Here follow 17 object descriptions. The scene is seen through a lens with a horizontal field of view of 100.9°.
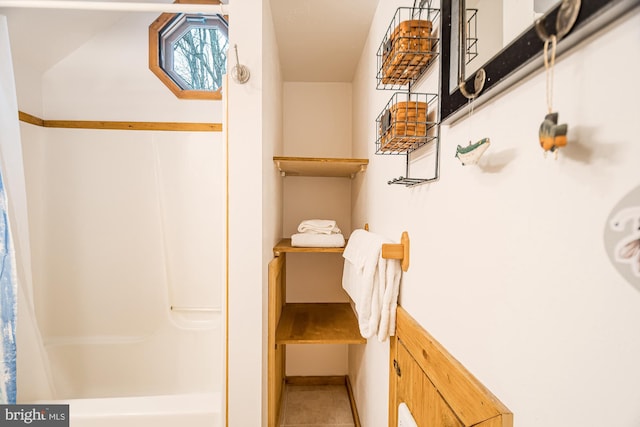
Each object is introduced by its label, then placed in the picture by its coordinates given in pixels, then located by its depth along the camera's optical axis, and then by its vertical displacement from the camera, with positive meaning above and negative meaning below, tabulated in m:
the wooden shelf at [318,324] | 1.36 -0.66
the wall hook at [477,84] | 0.47 +0.24
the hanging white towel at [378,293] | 0.92 -0.29
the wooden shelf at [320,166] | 1.42 +0.26
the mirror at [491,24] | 0.38 +0.31
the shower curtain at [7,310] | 1.11 -0.43
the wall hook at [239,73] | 1.07 +0.56
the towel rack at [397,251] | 0.88 -0.13
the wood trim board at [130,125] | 1.73 +0.57
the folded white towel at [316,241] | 1.45 -0.17
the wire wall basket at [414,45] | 0.69 +0.44
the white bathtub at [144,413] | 1.09 -0.84
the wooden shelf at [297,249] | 1.41 -0.21
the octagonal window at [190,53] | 1.80 +1.11
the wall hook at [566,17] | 0.30 +0.22
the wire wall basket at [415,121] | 0.72 +0.25
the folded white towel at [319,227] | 1.50 -0.09
